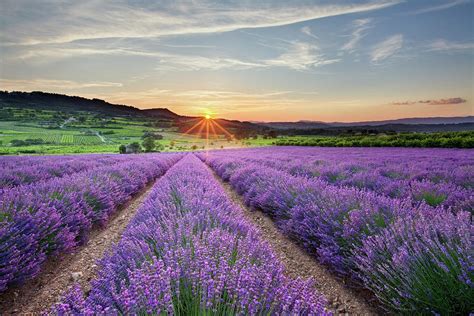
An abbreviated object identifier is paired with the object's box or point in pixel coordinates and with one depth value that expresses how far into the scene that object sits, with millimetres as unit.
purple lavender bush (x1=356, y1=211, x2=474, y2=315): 1789
